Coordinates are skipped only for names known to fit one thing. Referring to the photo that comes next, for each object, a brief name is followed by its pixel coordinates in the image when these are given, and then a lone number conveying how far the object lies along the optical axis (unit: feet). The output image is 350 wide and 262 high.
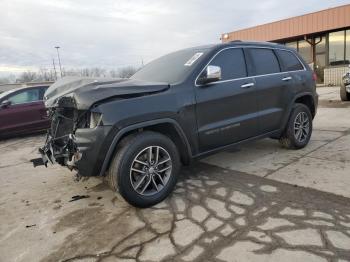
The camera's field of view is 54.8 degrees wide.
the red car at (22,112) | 29.55
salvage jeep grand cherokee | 11.30
